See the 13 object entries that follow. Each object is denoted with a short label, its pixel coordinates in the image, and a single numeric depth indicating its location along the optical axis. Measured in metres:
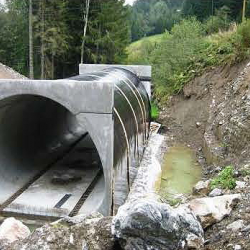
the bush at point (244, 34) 15.38
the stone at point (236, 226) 5.14
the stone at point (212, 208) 5.46
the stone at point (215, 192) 7.65
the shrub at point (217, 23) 29.78
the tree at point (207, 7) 37.78
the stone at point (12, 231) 4.85
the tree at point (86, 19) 28.69
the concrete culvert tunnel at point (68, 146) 8.18
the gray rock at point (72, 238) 4.21
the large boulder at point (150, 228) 4.05
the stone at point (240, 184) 7.62
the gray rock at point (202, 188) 8.47
